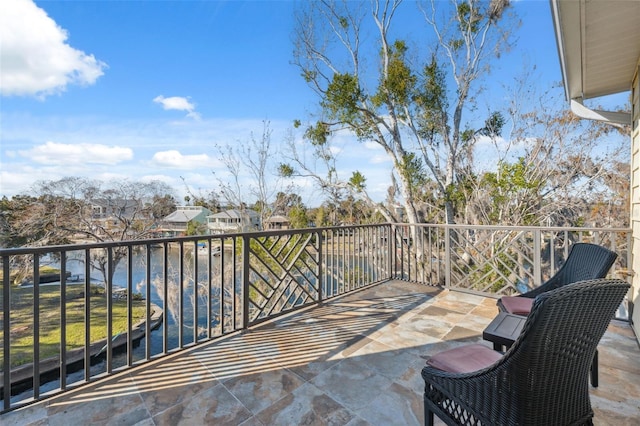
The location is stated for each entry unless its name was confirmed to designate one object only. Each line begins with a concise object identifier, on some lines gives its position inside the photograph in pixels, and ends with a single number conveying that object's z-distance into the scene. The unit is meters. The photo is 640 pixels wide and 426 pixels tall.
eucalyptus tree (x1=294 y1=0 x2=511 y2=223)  8.11
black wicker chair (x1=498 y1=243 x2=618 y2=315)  2.15
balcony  1.83
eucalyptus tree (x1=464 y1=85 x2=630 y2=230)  7.90
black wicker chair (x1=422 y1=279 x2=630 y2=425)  1.03
